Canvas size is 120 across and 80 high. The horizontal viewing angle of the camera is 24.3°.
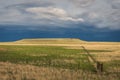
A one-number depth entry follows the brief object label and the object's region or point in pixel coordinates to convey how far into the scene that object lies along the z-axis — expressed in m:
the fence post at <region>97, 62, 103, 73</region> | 24.66
